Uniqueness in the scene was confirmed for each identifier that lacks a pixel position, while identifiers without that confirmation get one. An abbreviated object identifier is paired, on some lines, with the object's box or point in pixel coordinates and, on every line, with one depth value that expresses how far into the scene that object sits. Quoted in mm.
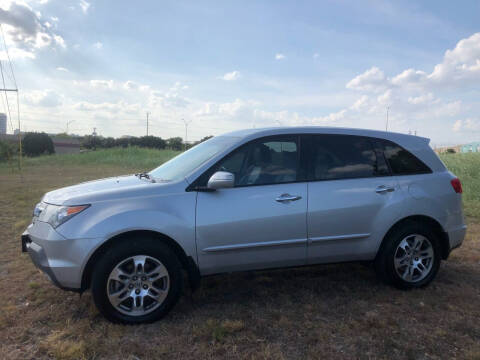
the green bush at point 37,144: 44406
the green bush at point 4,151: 30125
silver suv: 3465
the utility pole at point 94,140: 58872
